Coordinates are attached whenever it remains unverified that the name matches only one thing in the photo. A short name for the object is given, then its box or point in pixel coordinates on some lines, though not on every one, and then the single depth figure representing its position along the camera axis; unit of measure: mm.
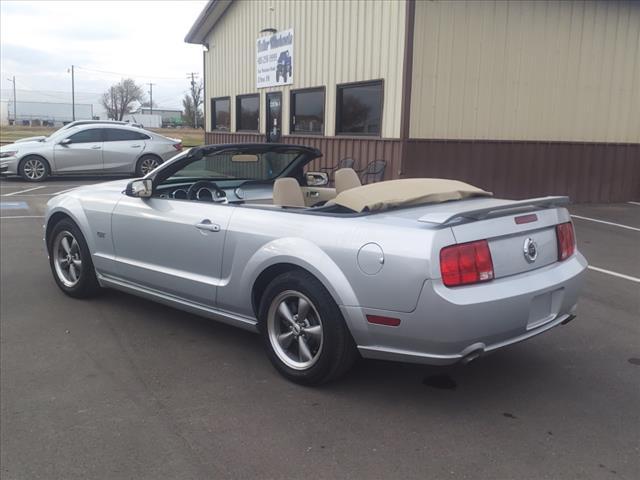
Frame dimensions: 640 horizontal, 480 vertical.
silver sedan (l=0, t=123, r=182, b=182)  16062
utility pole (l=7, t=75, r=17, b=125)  88338
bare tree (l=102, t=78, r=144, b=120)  92544
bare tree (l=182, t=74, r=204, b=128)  77312
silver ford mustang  3303
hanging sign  14727
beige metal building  11195
